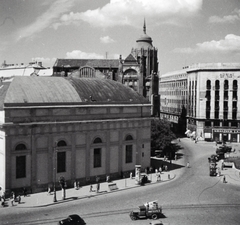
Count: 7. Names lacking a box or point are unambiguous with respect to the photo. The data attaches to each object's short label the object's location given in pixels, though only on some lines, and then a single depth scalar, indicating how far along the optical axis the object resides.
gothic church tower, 108.56
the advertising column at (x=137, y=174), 51.42
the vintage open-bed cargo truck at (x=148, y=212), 36.78
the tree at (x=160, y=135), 72.06
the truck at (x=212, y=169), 57.78
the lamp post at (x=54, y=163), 47.31
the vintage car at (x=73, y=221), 33.09
